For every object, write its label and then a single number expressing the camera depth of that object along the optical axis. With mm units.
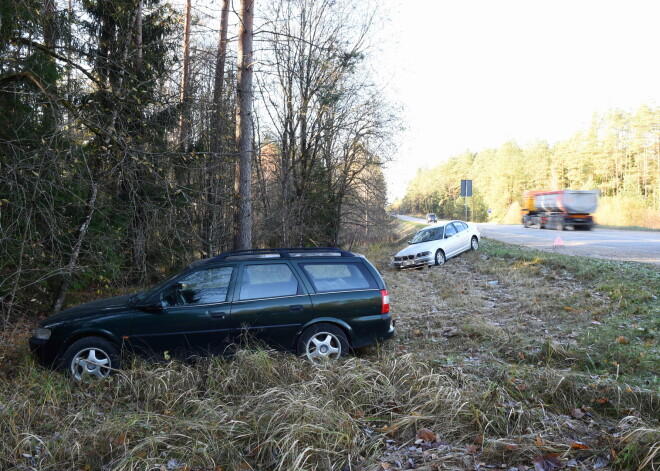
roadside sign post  27734
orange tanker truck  29312
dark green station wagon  5340
